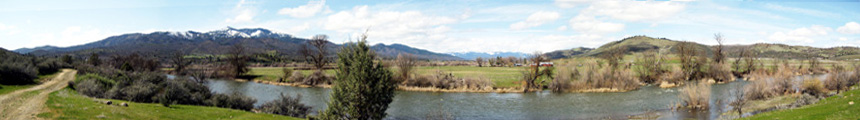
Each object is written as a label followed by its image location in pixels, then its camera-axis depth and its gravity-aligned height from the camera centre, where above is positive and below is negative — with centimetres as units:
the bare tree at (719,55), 6491 +34
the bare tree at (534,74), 5084 -214
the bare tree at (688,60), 6147 -44
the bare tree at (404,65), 5799 -97
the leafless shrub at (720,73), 5966 -245
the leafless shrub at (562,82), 4934 -307
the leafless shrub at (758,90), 3469 -298
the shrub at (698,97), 3124 -322
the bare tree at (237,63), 7748 -70
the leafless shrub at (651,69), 6000 -186
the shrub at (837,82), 3759 -251
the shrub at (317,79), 6303 -321
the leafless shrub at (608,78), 4944 -265
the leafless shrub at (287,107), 2795 -351
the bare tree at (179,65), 8011 -117
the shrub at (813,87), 3538 -283
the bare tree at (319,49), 8042 +216
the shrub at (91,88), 2919 -211
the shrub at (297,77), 6531 -299
